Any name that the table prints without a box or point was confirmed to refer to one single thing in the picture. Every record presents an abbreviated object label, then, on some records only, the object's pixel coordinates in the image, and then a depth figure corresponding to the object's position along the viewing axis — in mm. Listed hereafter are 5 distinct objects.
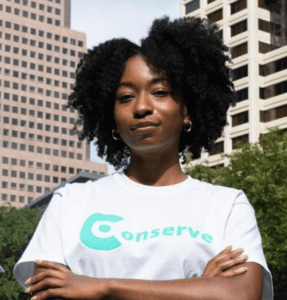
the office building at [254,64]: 65438
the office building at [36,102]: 140875
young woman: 3004
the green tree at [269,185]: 27250
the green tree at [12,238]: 33406
